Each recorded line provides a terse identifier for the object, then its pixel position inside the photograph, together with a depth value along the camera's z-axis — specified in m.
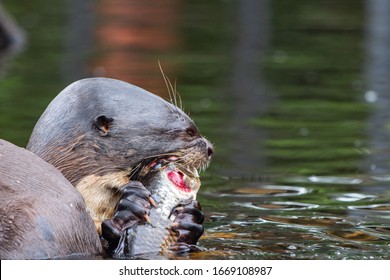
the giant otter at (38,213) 8.99
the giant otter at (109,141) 10.31
